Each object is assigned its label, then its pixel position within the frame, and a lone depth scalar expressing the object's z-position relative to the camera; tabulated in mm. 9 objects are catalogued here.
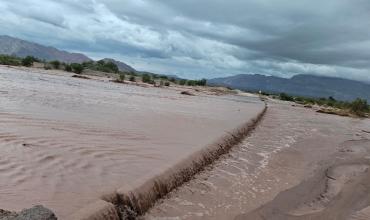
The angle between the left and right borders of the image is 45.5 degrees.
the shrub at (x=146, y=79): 96569
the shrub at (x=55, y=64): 101188
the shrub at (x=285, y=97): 120031
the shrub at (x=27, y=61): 93375
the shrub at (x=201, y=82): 126250
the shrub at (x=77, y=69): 94856
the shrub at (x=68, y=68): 96650
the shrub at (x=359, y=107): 68288
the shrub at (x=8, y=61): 88562
